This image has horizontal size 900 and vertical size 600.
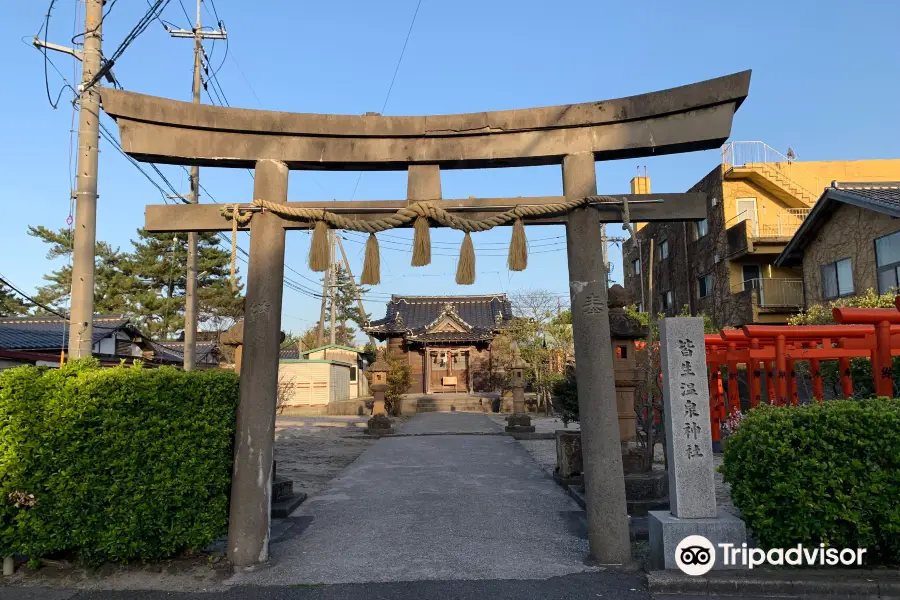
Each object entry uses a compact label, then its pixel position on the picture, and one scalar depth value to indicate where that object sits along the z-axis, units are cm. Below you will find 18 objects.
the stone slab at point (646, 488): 656
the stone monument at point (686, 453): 438
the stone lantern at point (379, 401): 1638
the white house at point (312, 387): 2586
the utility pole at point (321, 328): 3579
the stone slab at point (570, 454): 809
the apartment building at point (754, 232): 2183
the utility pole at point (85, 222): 702
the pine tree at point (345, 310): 4242
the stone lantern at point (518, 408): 1608
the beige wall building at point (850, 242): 1494
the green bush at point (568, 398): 1177
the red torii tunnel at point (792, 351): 741
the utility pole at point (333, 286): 3319
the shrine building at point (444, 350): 3053
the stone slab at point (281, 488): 692
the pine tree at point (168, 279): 2900
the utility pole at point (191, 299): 1366
